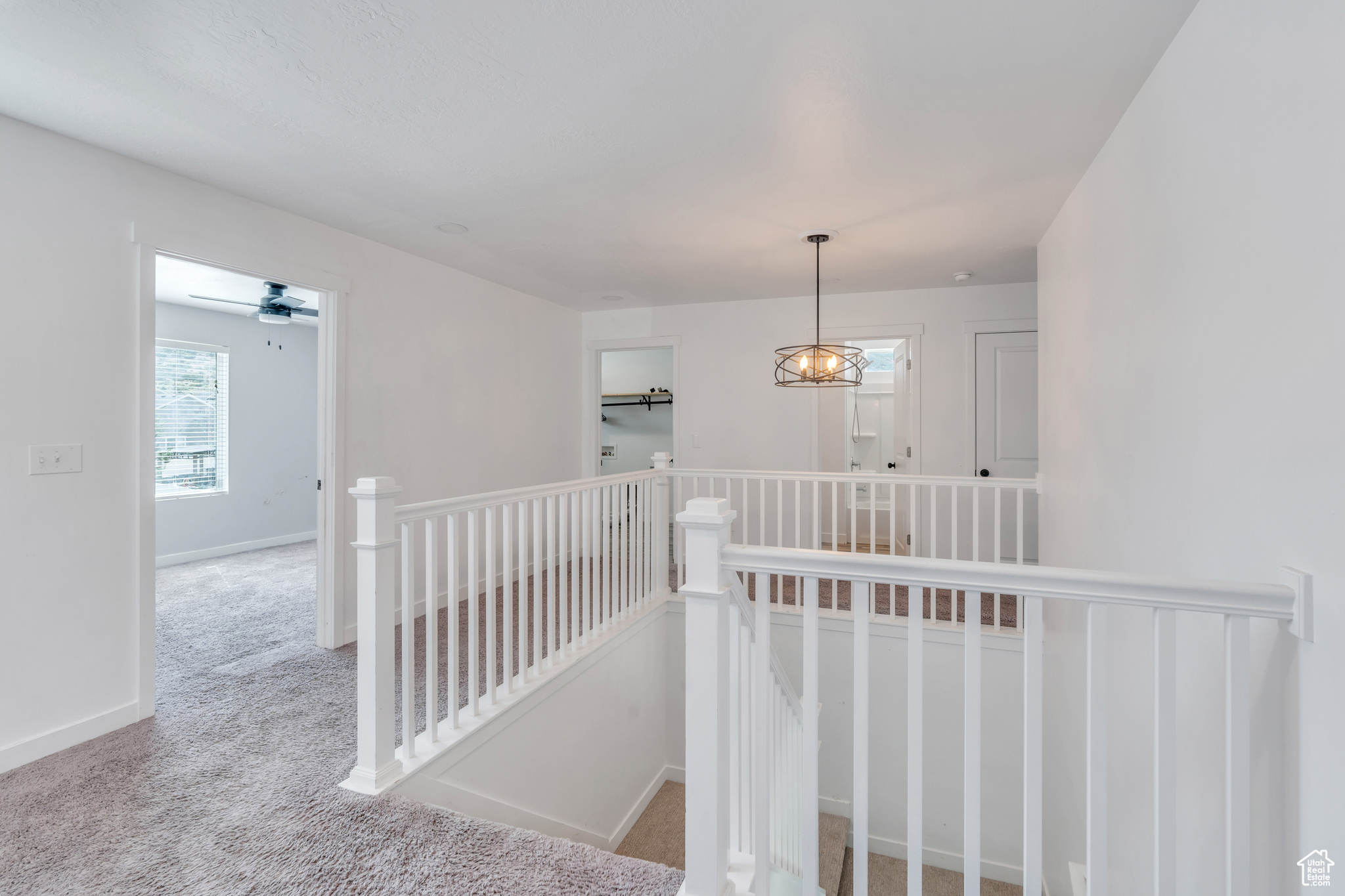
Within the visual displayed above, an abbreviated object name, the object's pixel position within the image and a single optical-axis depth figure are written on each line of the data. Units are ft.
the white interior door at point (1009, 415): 14.38
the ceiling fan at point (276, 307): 14.93
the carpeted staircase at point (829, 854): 10.44
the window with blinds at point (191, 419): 17.07
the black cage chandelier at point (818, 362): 11.19
